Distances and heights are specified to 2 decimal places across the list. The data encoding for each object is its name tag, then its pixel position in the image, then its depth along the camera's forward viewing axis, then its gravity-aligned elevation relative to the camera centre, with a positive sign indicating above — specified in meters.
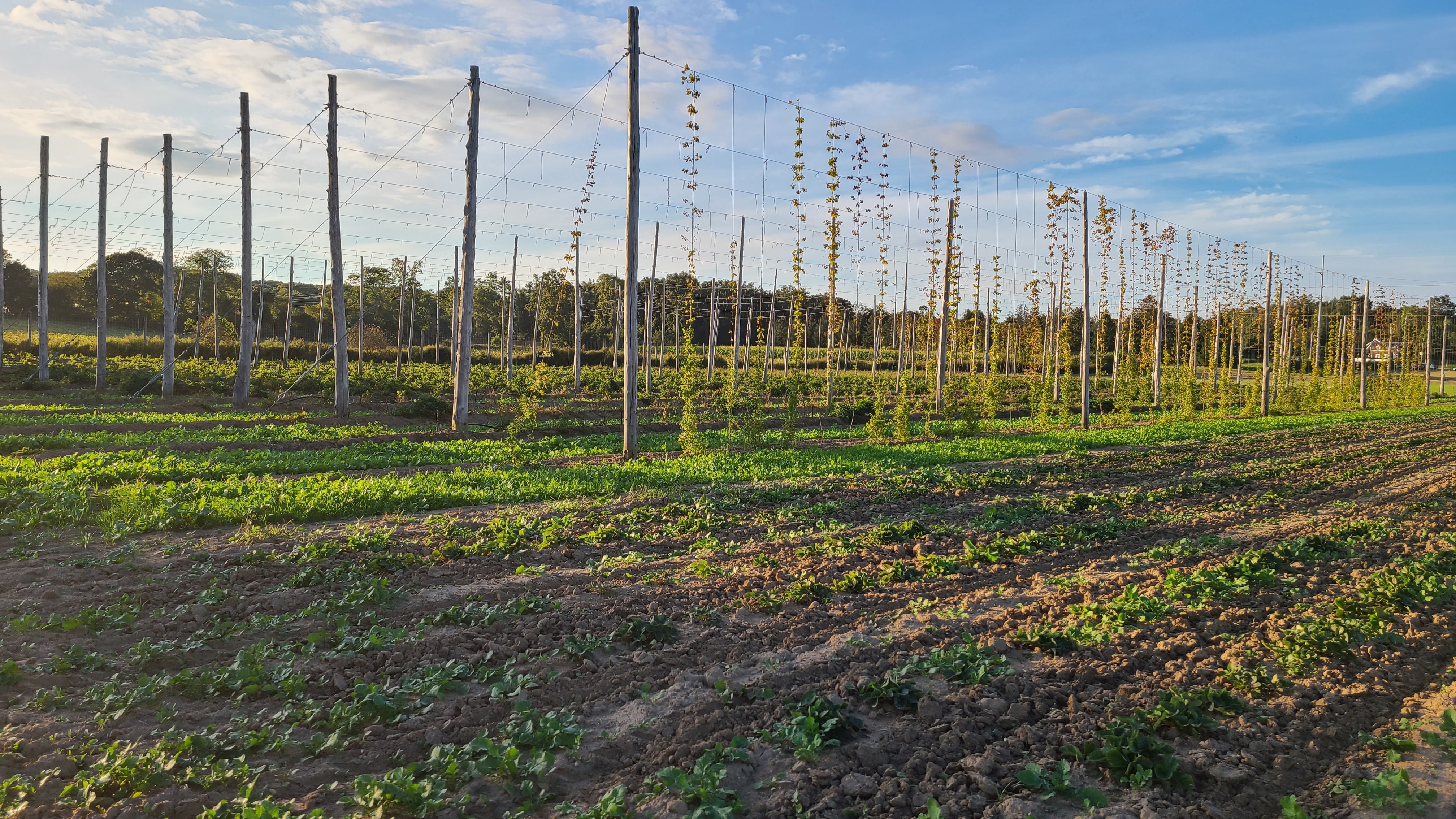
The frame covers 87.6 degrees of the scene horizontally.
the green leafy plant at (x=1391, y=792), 3.64 -1.93
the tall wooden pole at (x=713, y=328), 33.66 +2.31
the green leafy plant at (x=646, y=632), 5.73 -1.96
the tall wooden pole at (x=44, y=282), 29.27 +3.07
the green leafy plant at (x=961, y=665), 5.04 -1.92
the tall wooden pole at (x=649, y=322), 29.20 +2.08
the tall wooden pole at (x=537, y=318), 34.03 +2.53
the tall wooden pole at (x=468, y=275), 18.97 +2.39
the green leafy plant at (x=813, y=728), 4.10 -1.97
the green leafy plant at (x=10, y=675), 4.73 -1.97
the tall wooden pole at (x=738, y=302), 26.44 +2.72
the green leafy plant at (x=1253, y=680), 4.96 -1.92
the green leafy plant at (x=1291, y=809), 3.44 -1.90
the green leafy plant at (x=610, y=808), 3.51 -2.02
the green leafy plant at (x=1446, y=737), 4.21 -1.93
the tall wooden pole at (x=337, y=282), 21.53 +2.47
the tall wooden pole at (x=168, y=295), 25.73 +2.36
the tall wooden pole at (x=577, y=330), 25.81 +1.83
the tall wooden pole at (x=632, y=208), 15.48 +3.46
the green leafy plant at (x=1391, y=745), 4.11 -1.94
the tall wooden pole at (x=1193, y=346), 38.06 +2.33
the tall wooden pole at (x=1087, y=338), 26.23 +1.72
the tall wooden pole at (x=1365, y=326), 42.72 +3.85
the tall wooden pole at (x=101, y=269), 27.81 +3.52
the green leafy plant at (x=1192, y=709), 4.41 -1.92
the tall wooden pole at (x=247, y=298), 23.70 +2.13
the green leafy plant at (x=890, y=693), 4.70 -1.94
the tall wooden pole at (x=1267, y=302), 35.12 +4.41
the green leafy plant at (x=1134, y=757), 3.85 -1.94
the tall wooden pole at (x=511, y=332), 33.03 +1.80
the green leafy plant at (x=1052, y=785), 3.69 -1.97
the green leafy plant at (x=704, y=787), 3.46 -1.97
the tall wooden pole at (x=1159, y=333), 34.50 +2.59
